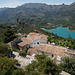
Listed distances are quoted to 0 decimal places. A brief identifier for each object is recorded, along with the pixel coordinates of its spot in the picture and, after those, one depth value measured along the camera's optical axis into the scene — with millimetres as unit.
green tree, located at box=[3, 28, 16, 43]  27500
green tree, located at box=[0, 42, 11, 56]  14277
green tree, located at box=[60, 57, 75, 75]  12398
